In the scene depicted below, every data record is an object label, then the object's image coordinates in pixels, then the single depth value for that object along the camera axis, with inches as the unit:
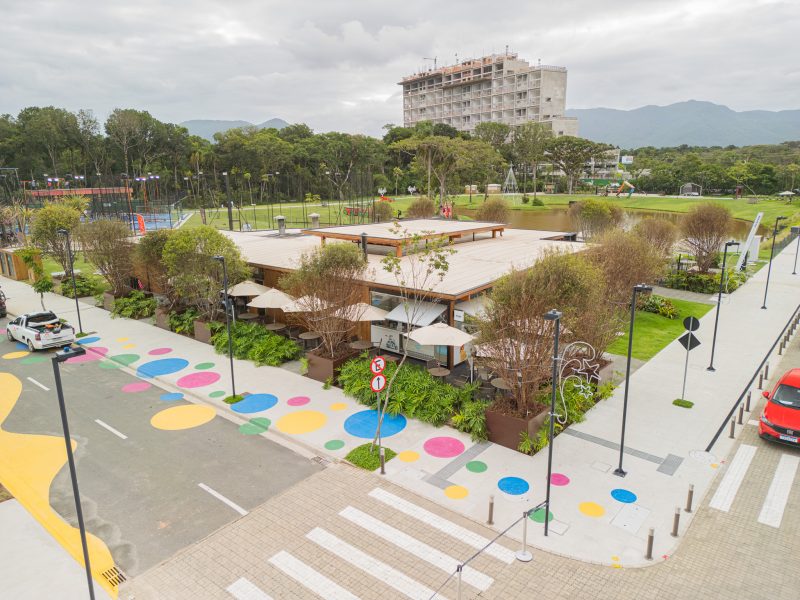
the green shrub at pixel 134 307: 1166.3
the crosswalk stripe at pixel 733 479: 479.2
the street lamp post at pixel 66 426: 334.0
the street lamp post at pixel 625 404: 482.4
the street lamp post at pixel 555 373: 408.3
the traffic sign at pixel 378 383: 532.1
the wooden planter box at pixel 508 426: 575.5
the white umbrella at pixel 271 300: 881.5
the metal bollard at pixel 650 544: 395.9
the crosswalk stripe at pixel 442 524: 419.2
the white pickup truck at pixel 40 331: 935.7
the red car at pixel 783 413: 560.4
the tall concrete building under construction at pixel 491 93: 5915.4
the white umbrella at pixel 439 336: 673.6
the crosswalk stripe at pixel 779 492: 455.2
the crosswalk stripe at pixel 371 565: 379.6
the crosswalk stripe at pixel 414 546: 390.3
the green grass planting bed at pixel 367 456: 547.5
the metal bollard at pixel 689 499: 457.1
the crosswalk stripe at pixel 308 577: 377.6
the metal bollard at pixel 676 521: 423.1
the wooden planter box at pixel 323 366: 770.8
